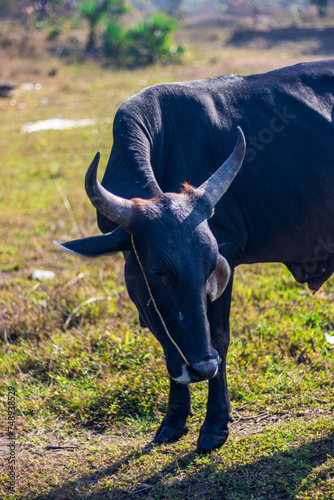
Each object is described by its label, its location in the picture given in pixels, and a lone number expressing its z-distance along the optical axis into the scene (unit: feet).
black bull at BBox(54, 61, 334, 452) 9.11
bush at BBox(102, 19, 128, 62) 63.26
